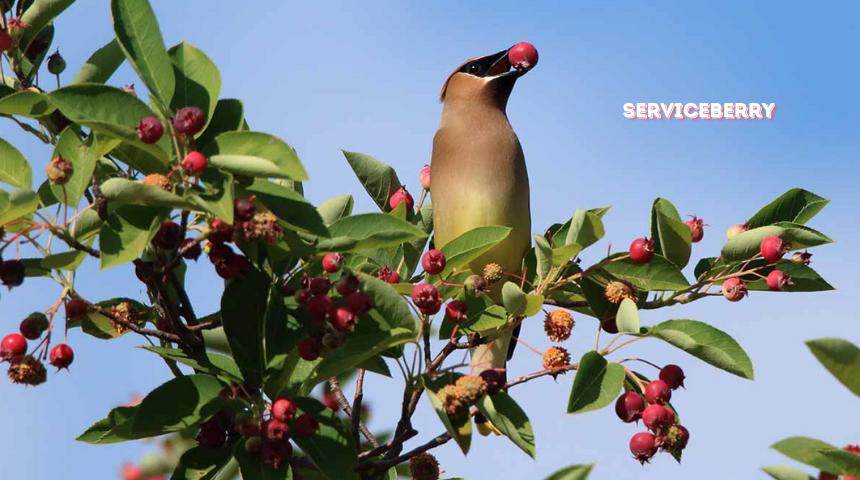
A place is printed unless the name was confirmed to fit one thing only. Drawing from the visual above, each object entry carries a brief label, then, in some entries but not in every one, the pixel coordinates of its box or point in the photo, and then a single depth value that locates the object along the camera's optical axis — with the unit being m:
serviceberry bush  4.95
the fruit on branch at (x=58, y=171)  4.99
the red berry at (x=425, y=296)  5.70
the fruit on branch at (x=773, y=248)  6.02
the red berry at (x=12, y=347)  5.43
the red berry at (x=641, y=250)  6.00
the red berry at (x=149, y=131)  4.87
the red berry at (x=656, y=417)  5.58
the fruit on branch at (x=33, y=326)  5.48
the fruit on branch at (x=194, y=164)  4.80
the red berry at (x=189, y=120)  4.95
